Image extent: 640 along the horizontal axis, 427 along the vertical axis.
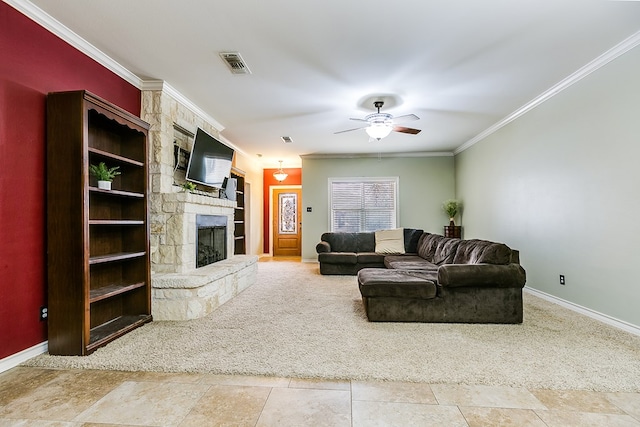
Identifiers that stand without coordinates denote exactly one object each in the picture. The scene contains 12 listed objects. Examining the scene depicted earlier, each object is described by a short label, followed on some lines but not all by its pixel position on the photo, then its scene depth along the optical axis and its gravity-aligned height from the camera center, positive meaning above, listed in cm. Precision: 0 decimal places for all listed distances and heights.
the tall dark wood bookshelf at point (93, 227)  248 -7
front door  945 -14
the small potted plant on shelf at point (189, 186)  418 +41
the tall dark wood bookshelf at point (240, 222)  725 -10
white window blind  776 +31
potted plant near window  693 +1
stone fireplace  337 -12
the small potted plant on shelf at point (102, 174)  280 +40
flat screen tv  423 +81
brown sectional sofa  315 -77
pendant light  875 +112
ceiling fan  418 +122
